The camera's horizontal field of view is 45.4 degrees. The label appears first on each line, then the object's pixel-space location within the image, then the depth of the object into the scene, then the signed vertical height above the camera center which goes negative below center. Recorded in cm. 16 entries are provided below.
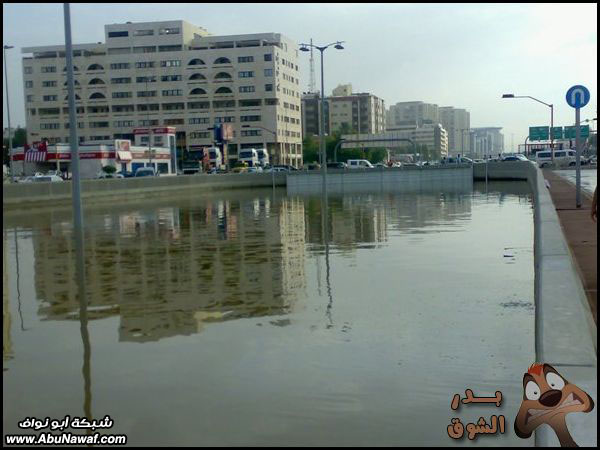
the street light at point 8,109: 5604 +535
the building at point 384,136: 15969 +679
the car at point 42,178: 5886 -15
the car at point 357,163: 9638 +65
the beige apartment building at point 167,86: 12794 +1578
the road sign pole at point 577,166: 1764 -12
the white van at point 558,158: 7519 +52
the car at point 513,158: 8048 +63
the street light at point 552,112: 6270 +440
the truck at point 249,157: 10531 +208
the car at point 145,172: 7937 +19
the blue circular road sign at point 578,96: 1714 +157
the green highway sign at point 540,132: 8500 +363
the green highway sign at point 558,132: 8731 +370
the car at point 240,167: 8825 +53
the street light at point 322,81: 4289 +575
